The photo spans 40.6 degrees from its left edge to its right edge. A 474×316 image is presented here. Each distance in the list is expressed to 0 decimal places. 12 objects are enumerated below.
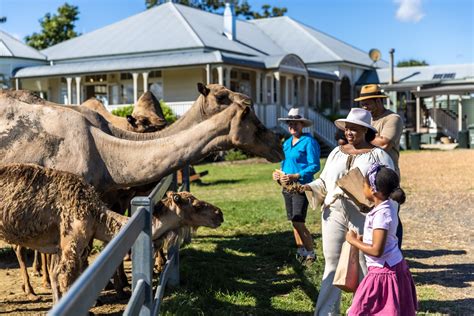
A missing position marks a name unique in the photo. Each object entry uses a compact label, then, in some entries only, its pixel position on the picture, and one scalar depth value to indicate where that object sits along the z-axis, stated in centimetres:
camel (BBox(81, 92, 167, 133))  923
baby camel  483
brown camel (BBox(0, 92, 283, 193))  662
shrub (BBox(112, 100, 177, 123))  2806
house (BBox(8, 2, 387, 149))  3108
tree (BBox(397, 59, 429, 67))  7669
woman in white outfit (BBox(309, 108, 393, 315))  538
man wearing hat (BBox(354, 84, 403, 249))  638
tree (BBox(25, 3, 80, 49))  5338
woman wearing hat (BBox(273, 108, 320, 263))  827
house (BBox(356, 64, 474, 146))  3794
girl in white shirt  454
